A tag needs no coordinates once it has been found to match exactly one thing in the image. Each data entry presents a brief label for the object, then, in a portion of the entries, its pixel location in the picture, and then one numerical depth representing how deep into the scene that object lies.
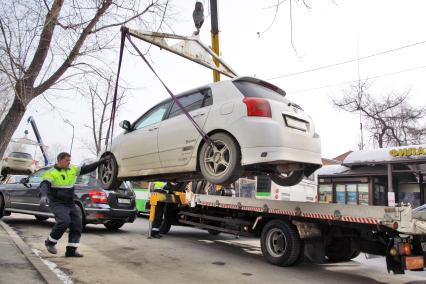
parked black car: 9.58
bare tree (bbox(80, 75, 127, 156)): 29.17
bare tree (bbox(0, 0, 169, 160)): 8.09
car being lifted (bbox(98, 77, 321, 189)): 4.98
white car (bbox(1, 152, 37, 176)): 17.81
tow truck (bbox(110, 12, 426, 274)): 5.42
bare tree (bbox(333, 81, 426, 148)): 26.80
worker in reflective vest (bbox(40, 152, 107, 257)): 6.41
